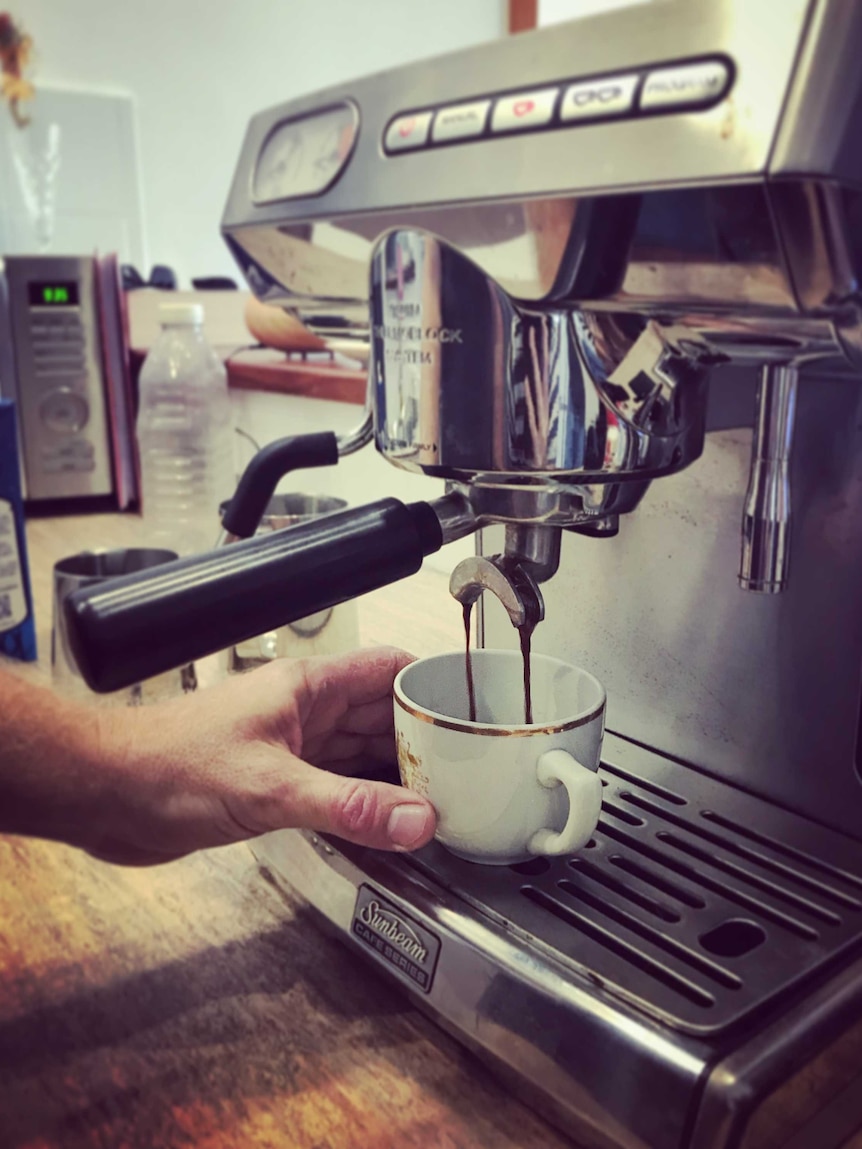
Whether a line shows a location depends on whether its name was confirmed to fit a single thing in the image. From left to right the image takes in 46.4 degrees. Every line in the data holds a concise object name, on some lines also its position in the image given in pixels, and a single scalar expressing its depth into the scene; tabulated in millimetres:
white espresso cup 341
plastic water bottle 1131
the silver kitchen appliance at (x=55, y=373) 1146
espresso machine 266
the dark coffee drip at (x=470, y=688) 414
